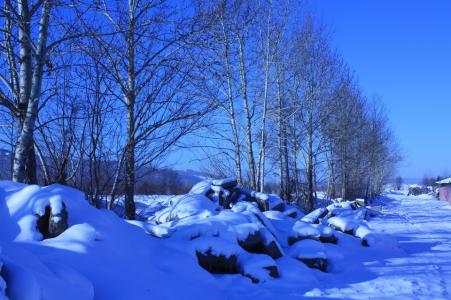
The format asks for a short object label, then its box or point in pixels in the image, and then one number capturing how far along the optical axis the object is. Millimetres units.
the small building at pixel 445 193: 41681
